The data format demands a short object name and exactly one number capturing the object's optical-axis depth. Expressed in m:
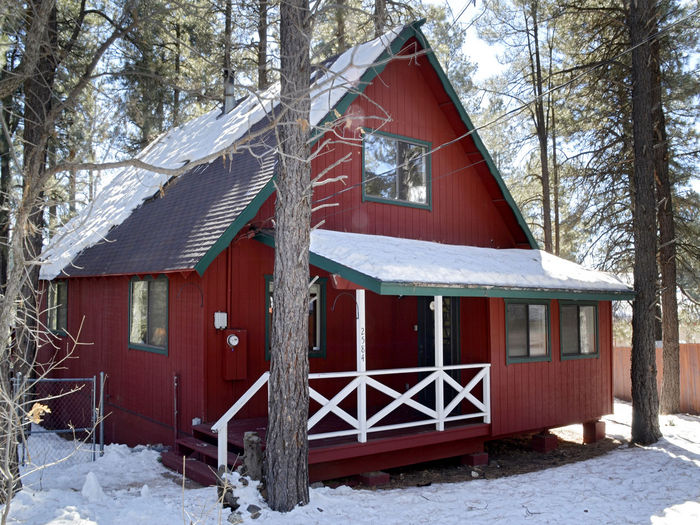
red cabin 8.77
